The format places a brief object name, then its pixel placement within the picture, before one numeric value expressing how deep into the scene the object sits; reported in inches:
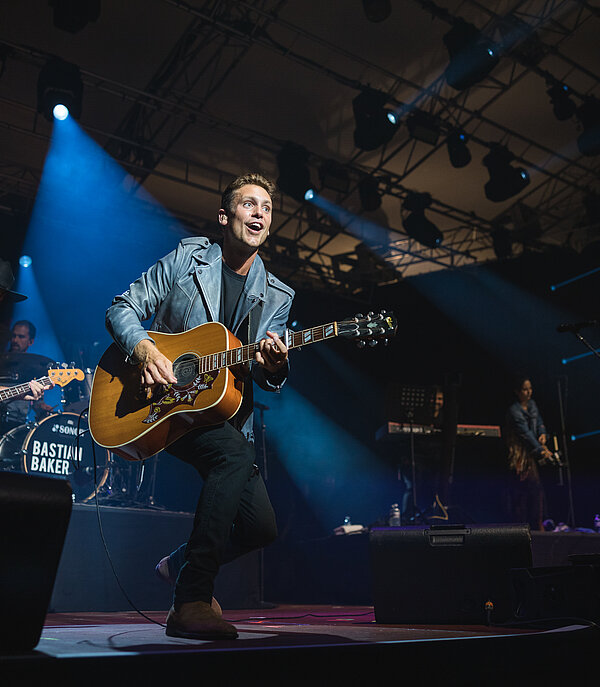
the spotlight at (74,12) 279.9
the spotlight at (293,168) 421.7
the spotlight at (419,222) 470.9
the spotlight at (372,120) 378.0
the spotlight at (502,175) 428.1
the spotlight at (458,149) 412.5
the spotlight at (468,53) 344.5
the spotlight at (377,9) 317.7
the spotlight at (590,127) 406.3
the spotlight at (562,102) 390.3
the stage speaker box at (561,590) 125.7
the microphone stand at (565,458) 337.7
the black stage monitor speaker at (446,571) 157.0
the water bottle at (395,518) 313.0
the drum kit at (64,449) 275.0
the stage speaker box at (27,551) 67.0
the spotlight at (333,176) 442.6
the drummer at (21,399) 280.8
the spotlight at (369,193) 452.8
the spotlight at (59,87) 318.7
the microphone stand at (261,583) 258.8
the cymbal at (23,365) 294.0
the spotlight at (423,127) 406.9
